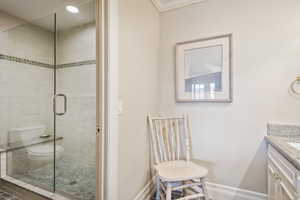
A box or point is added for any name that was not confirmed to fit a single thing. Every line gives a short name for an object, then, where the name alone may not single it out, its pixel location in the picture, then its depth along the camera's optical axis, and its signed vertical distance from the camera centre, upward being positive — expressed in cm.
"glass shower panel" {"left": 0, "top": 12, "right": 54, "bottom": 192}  197 +5
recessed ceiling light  185 +123
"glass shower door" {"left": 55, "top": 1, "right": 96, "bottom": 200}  175 -2
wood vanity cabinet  78 -51
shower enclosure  186 +2
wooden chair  127 -61
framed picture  153 +35
